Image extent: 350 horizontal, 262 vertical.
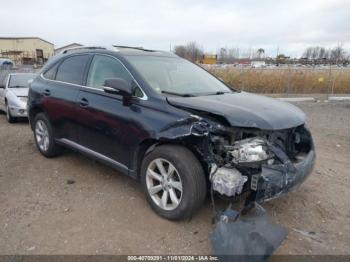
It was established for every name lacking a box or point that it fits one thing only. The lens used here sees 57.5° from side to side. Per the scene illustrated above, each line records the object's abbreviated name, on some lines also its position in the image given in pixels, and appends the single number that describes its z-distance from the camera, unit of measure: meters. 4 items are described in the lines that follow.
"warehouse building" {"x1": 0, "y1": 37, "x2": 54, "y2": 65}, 68.51
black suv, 3.10
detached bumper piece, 2.65
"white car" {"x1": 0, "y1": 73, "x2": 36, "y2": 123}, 8.61
